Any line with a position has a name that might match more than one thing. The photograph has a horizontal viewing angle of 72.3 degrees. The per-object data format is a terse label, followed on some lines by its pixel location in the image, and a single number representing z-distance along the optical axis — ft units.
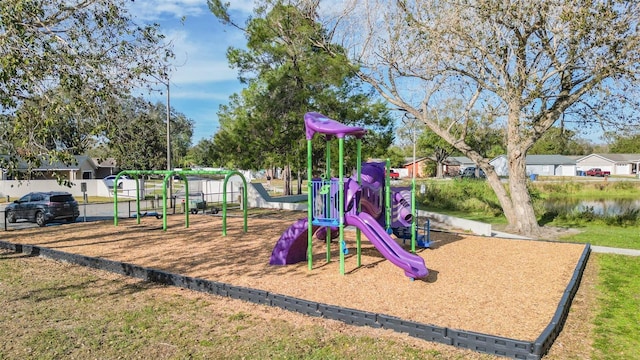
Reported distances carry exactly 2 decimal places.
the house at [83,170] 133.19
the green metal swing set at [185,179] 45.88
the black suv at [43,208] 60.23
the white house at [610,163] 252.01
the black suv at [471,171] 194.43
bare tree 40.37
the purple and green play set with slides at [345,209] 27.81
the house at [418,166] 238.27
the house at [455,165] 258.37
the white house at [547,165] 241.96
